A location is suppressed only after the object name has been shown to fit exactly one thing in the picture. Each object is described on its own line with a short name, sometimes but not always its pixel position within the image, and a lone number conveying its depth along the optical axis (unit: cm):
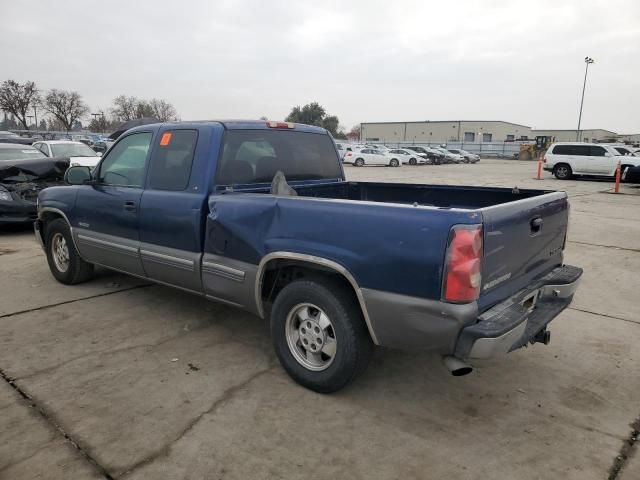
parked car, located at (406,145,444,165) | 4500
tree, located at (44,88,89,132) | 7201
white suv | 2281
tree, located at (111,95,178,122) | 7594
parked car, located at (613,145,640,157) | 2408
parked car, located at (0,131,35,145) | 2378
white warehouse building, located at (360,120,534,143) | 9456
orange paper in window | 414
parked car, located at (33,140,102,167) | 1170
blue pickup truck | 254
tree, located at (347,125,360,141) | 11120
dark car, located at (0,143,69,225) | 820
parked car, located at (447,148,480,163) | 4872
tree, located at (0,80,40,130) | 6512
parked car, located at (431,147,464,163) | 4666
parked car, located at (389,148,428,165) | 4006
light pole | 6312
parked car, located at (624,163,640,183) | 2026
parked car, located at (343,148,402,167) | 3641
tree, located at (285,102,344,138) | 8732
